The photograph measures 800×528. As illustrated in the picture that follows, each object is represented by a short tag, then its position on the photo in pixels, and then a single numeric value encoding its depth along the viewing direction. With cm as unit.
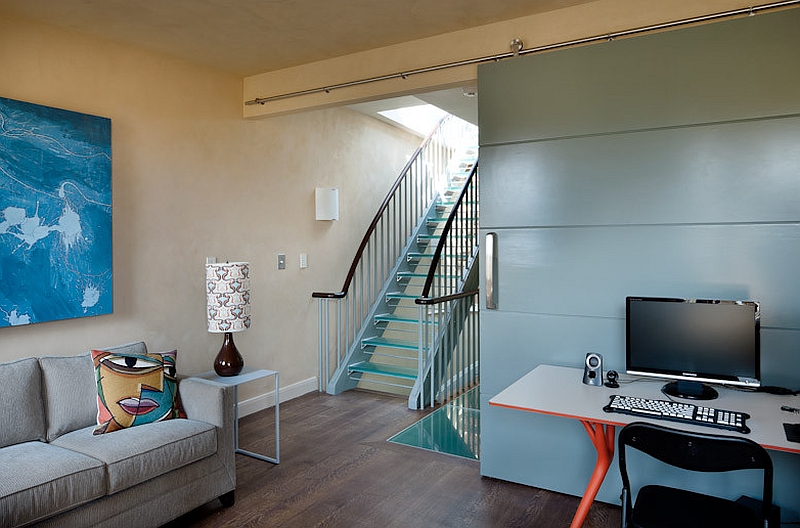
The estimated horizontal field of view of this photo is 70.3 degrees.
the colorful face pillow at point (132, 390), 279
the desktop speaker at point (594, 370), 265
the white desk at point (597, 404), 214
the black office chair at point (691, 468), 175
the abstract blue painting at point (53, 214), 291
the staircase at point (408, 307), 488
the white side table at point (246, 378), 331
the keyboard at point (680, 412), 207
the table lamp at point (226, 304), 339
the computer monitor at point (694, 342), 243
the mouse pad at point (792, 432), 193
